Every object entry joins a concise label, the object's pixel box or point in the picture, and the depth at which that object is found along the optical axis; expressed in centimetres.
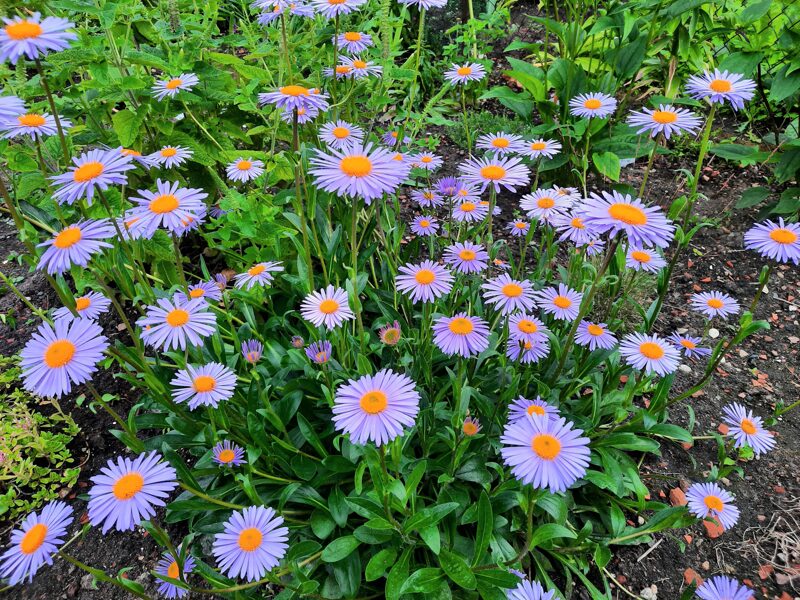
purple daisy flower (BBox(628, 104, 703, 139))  46
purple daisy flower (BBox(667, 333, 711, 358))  50
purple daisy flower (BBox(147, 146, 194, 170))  49
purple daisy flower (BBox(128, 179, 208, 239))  37
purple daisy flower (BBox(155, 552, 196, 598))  39
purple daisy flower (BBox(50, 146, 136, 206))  34
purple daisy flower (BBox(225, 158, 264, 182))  54
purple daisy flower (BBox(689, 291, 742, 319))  50
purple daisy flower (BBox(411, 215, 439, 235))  58
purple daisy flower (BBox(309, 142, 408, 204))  34
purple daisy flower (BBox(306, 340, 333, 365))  41
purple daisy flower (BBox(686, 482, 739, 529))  40
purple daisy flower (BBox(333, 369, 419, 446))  32
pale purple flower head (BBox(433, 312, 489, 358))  38
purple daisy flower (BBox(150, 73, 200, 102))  54
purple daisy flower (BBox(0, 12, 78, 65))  28
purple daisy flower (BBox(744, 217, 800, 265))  42
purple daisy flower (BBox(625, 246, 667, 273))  50
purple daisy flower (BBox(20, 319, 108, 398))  30
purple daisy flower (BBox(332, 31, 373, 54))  58
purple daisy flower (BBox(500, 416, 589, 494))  30
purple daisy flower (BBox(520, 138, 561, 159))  51
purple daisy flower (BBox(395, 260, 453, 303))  42
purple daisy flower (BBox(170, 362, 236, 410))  38
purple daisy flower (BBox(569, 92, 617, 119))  54
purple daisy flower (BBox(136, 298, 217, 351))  36
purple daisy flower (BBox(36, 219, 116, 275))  32
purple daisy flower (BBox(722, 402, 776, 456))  46
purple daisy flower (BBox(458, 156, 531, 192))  44
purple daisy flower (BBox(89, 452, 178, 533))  29
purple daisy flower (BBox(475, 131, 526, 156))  53
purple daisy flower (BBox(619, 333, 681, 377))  45
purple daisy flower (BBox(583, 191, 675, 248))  33
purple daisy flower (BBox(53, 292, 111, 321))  41
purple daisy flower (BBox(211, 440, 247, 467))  41
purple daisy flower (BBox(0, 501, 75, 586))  29
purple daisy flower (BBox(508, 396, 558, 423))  42
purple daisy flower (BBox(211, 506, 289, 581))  31
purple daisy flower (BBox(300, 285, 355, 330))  42
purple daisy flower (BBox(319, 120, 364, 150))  49
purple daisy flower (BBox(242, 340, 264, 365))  42
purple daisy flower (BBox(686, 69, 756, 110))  46
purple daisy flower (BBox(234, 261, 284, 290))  47
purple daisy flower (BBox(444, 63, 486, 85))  64
